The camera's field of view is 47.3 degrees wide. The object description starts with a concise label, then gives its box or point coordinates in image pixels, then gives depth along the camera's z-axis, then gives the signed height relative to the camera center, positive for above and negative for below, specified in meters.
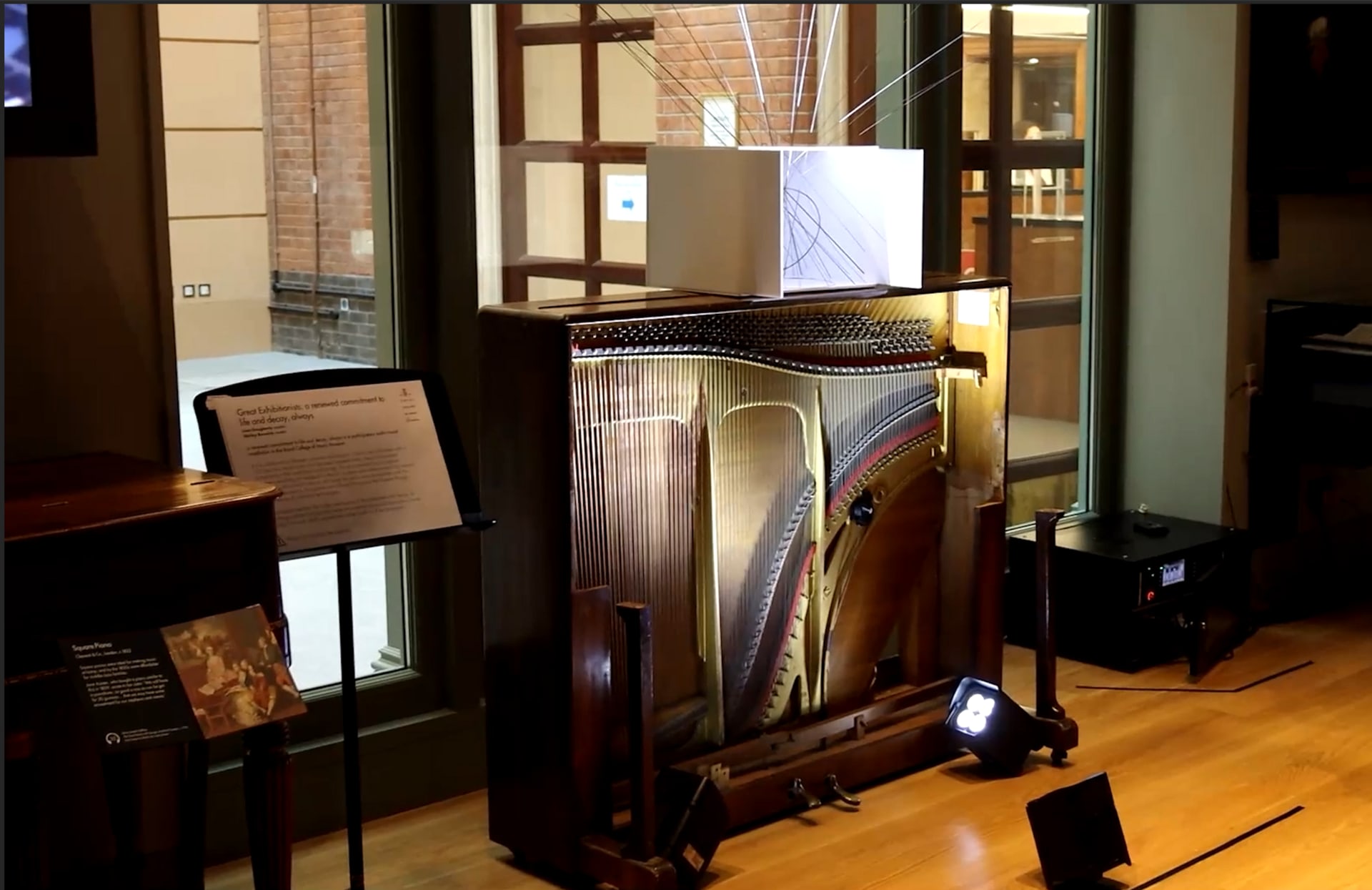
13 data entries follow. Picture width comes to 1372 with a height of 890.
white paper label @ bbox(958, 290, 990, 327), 3.91 -0.09
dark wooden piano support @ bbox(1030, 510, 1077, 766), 3.87 -1.01
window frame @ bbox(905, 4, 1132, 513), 4.67 +0.27
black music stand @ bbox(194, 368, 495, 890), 2.75 -0.33
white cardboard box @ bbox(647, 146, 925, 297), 3.32 +0.12
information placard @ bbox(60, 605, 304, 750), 2.21 -0.58
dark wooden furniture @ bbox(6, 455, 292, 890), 2.27 -0.52
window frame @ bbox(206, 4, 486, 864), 3.58 -0.15
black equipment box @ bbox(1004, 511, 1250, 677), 4.66 -0.98
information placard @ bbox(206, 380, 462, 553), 2.78 -0.33
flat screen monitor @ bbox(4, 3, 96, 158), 2.65 +0.34
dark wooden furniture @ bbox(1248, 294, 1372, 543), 4.93 -0.43
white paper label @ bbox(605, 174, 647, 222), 4.01 +0.19
